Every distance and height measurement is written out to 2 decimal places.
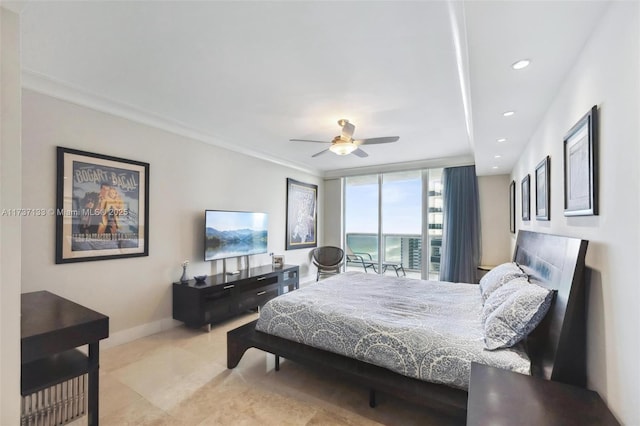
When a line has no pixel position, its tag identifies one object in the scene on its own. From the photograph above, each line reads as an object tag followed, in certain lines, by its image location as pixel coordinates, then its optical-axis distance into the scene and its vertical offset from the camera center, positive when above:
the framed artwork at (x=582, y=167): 1.32 +0.25
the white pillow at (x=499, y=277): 2.35 -0.56
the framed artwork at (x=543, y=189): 2.18 +0.22
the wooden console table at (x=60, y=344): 1.49 -0.72
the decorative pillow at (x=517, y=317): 1.61 -0.61
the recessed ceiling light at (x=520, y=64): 1.61 +0.88
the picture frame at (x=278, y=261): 4.89 -0.82
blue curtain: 5.04 -0.22
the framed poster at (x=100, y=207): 2.66 +0.07
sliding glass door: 5.57 -0.16
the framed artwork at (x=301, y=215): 5.70 -0.02
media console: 3.40 -1.09
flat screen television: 3.89 -0.30
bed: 1.43 -0.83
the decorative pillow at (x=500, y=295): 1.97 -0.59
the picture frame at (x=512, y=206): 4.20 +0.13
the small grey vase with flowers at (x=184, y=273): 3.60 -0.76
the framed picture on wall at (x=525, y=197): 3.03 +0.19
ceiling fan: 3.19 +0.85
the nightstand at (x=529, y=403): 1.11 -0.81
